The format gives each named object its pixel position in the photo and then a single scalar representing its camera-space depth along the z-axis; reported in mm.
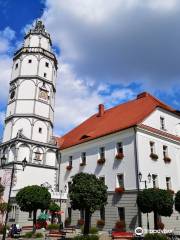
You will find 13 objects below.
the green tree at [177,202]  26059
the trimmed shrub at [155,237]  17922
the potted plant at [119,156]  30969
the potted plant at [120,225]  28134
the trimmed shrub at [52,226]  31609
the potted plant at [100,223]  30375
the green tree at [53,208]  33269
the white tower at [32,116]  37156
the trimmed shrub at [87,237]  18781
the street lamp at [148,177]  27388
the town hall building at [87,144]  29812
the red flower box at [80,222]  32700
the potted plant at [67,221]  34816
